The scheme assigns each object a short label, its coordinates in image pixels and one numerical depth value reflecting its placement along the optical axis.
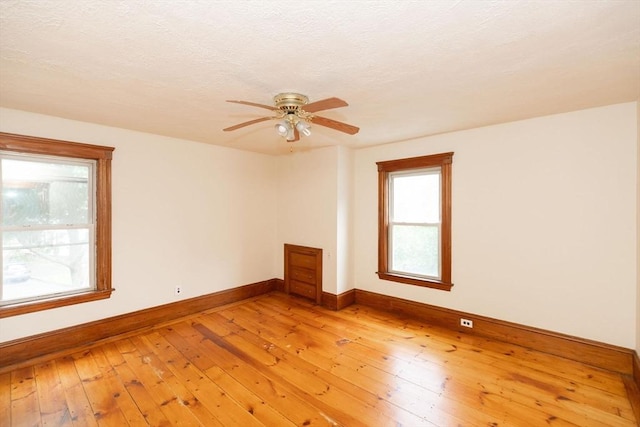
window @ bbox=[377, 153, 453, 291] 3.61
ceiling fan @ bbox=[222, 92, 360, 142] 2.22
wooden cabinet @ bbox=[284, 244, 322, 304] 4.44
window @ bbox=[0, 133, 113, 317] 2.78
